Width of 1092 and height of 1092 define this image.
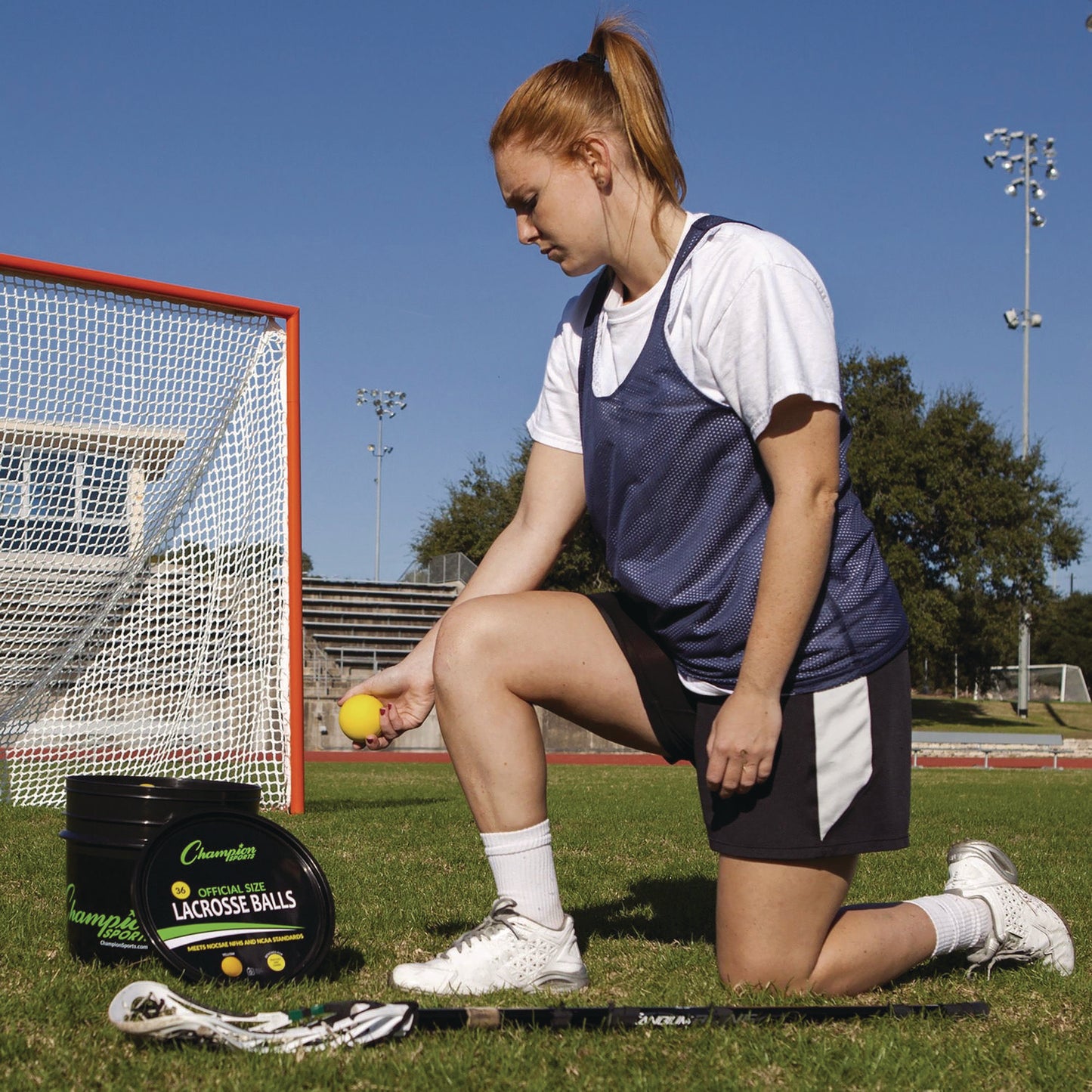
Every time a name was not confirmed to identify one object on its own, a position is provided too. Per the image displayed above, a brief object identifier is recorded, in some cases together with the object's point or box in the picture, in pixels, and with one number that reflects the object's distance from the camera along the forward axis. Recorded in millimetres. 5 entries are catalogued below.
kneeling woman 2721
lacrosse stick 2225
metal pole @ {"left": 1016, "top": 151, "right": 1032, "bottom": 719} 38812
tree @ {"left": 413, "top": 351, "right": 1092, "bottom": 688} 34406
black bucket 2992
